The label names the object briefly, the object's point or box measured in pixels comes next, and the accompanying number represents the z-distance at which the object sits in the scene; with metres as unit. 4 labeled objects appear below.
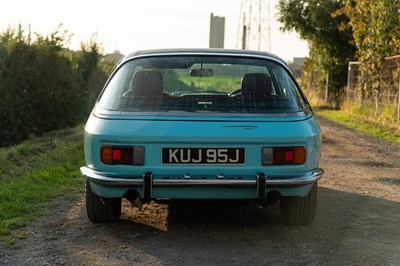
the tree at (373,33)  17.12
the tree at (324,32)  26.81
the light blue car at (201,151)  4.95
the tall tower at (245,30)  45.23
